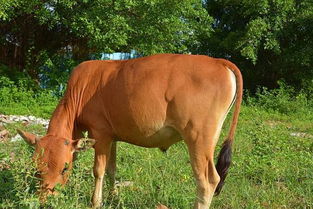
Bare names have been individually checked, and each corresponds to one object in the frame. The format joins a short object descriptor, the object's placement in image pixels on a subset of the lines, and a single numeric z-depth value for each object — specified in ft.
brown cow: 13.48
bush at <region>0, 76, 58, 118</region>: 37.88
